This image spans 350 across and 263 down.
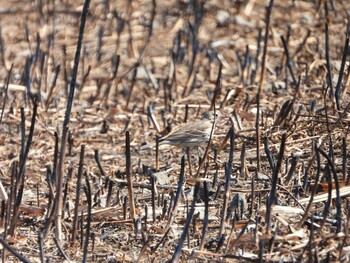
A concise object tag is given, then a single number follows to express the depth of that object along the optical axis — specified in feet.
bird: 54.90
